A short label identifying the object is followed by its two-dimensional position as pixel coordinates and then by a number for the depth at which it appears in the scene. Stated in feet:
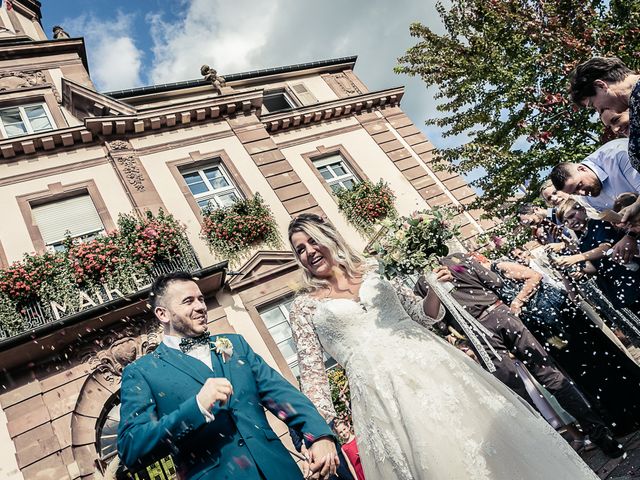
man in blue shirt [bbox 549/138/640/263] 9.55
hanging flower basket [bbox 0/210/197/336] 25.17
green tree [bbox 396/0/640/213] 23.17
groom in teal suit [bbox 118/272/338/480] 7.06
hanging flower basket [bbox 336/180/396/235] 37.14
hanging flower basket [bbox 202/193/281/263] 31.71
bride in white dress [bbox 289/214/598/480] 7.23
